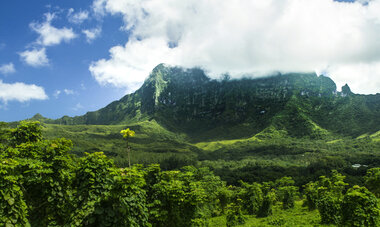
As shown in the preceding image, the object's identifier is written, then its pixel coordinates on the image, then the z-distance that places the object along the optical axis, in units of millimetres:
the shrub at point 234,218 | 34219
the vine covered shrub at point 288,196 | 52062
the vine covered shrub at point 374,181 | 27384
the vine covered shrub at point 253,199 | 49094
